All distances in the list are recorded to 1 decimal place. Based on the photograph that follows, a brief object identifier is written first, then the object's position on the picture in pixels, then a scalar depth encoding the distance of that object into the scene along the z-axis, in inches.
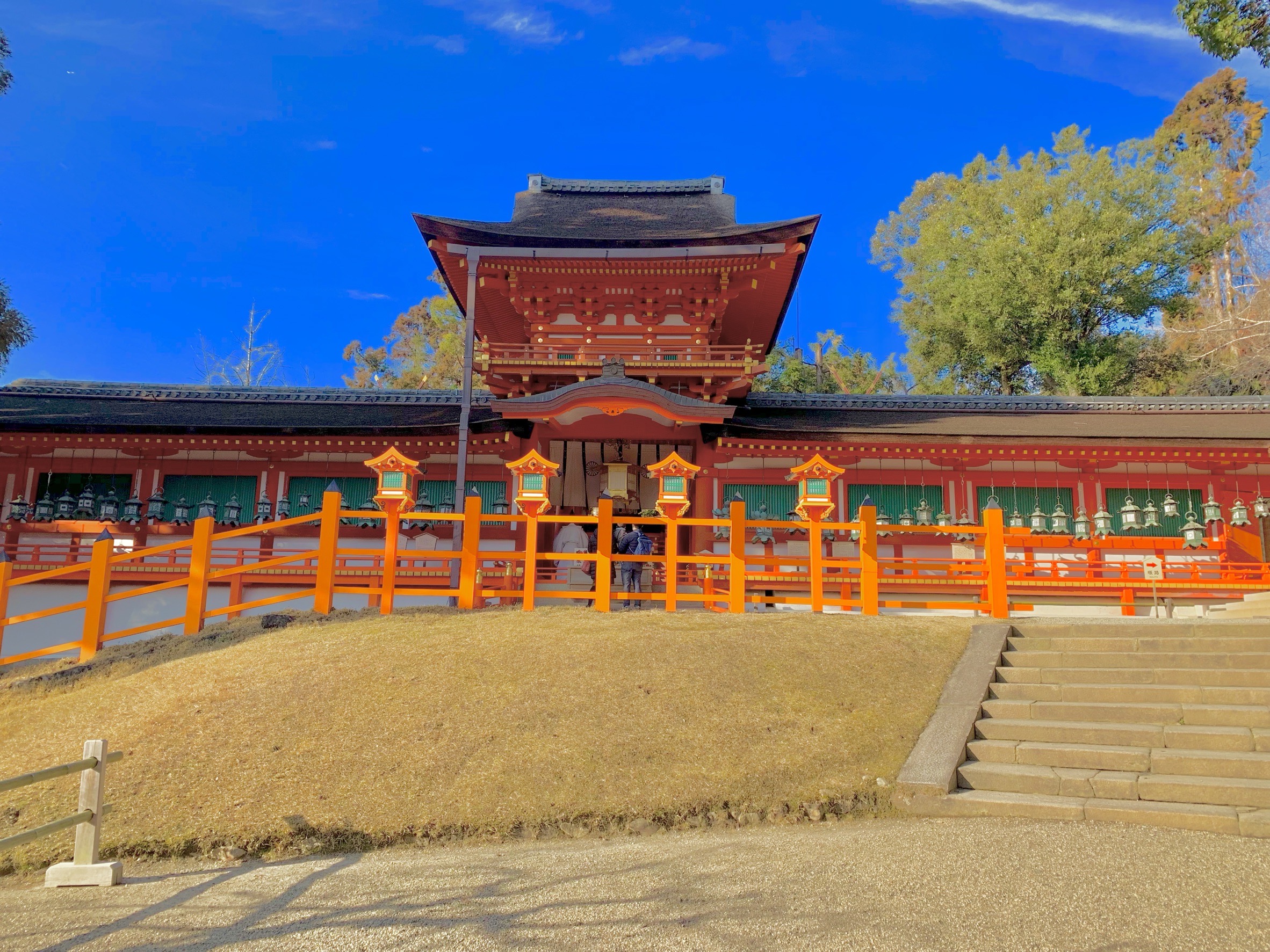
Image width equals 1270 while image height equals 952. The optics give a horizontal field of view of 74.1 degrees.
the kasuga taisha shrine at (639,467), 586.2
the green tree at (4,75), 552.1
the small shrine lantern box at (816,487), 441.4
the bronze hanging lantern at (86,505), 620.4
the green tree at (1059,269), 1093.8
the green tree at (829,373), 1414.9
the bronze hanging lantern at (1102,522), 589.9
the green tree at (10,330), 601.9
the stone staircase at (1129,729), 245.1
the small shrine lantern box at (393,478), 440.5
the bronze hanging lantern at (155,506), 617.9
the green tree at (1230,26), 425.1
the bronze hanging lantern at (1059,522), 583.8
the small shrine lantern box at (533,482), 433.7
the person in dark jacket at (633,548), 524.4
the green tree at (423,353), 1403.8
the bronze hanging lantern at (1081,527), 581.9
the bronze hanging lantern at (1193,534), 559.5
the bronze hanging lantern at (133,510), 625.6
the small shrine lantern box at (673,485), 436.5
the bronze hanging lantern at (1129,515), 564.7
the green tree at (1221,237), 1117.7
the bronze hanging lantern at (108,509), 632.4
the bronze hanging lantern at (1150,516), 582.2
